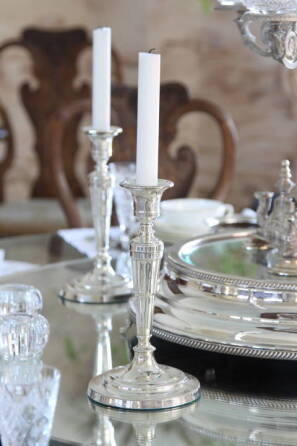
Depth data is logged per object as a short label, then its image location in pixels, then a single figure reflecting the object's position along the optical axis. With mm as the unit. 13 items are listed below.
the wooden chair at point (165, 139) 3110
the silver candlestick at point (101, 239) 2005
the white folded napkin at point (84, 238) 2449
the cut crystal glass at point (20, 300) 1843
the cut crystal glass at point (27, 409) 1444
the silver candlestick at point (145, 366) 1538
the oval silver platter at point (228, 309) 1644
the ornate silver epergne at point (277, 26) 1687
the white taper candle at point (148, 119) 1516
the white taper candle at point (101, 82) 1993
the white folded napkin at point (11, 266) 2243
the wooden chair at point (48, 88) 4454
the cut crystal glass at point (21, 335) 1691
